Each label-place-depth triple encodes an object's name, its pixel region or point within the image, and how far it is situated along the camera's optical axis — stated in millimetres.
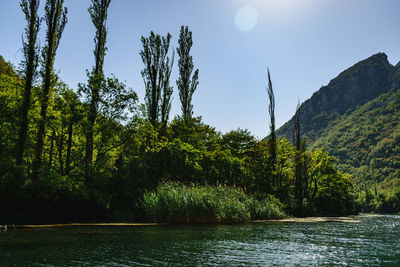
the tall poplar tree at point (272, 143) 29125
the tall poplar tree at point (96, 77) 17469
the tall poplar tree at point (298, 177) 29639
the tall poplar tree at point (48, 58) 15930
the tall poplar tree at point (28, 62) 15204
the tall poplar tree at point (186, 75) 32969
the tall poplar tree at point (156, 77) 28516
